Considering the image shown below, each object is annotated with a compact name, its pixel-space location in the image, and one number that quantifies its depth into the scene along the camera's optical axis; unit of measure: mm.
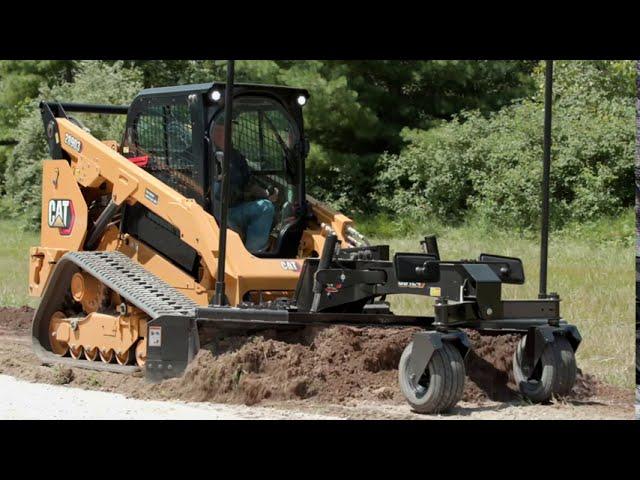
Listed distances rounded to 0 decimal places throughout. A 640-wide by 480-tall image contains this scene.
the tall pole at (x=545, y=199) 18842
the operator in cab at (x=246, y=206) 21687
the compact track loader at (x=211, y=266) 17234
